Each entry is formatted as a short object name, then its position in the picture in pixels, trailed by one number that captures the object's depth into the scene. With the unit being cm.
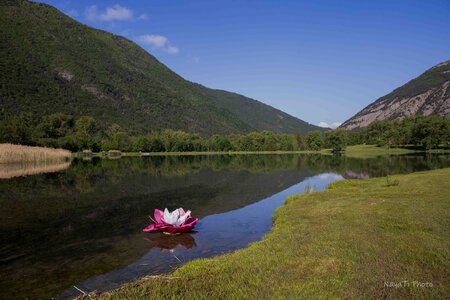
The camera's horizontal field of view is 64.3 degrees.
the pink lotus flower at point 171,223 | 1666
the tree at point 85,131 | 14875
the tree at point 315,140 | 19162
